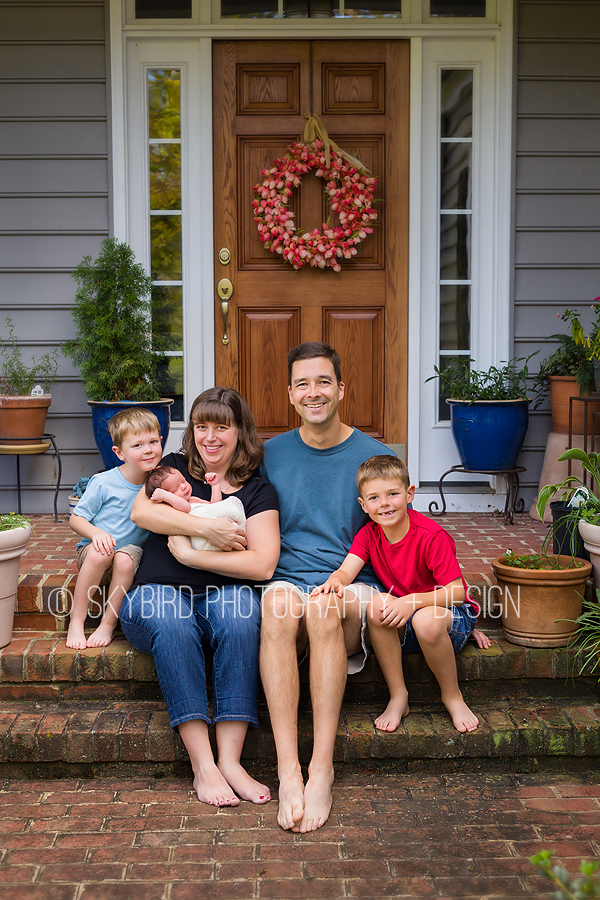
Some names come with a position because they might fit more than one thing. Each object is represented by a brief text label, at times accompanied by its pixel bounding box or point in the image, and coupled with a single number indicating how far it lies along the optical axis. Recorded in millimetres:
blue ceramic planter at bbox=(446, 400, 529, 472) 3830
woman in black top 2172
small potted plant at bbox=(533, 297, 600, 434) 3732
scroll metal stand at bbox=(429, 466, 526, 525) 3879
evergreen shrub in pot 3697
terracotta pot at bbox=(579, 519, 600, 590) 2562
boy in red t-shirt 2262
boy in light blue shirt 2480
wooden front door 3953
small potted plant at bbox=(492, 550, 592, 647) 2521
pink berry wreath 3906
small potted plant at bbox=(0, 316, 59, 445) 3789
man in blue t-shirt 2104
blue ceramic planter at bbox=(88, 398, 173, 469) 3656
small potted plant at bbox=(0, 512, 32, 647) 2506
